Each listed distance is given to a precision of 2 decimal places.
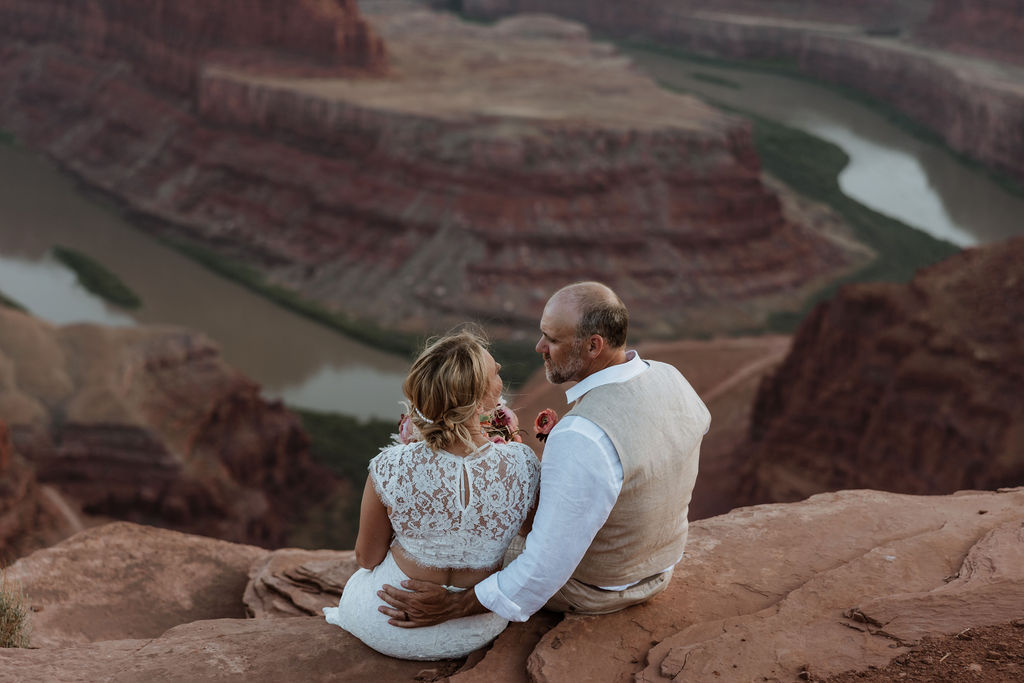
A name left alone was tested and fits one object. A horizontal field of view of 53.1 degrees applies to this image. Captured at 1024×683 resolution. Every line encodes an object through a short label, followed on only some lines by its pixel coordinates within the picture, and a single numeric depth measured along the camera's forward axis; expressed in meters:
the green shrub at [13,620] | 6.69
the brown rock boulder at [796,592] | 5.14
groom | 5.00
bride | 4.85
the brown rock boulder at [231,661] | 5.37
